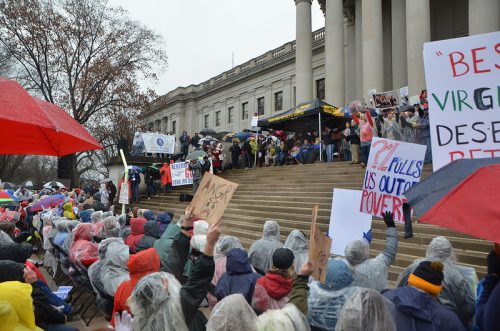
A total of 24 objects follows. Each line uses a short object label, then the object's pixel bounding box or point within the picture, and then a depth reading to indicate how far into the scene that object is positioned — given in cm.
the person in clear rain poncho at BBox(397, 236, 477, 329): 336
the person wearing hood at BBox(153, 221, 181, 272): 411
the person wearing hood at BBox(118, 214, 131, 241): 687
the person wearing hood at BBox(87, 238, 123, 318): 482
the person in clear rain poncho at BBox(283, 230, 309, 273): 498
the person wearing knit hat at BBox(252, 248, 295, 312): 343
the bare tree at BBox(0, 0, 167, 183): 2667
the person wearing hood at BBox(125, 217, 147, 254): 614
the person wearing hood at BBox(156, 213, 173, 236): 677
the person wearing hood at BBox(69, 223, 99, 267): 588
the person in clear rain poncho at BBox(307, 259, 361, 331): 299
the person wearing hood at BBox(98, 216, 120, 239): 696
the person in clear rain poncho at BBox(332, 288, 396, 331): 207
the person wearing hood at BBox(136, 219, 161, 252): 552
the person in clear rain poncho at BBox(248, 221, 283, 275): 511
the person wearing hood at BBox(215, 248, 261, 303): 373
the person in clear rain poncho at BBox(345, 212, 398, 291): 354
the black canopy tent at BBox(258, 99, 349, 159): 1966
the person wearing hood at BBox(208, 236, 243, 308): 451
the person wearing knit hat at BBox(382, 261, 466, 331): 244
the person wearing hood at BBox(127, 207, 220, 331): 249
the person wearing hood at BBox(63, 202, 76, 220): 996
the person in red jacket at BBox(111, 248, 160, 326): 328
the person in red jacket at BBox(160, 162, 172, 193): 1900
